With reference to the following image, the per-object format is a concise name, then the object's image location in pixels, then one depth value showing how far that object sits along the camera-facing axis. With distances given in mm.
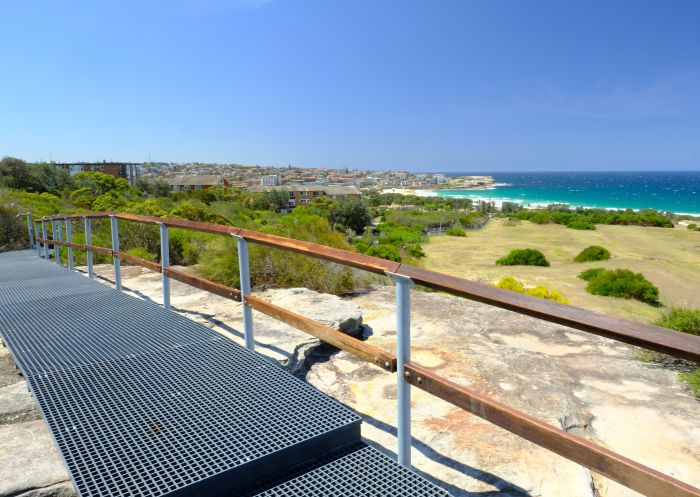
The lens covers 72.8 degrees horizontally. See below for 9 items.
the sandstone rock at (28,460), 1736
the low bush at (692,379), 3452
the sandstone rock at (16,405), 2294
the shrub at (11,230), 11859
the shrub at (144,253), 9866
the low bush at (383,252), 19678
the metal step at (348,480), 1727
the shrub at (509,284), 10929
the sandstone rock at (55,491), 1687
